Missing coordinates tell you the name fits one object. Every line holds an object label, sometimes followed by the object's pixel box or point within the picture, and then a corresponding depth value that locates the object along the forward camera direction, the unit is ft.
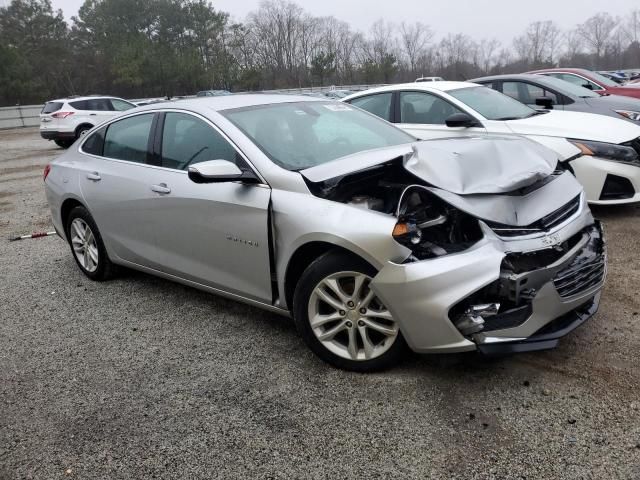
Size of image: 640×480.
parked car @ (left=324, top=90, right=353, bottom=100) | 82.74
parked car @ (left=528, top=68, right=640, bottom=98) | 40.47
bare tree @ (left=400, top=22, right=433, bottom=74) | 276.21
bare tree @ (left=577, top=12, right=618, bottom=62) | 287.28
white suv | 60.18
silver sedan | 9.28
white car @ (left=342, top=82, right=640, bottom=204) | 18.98
